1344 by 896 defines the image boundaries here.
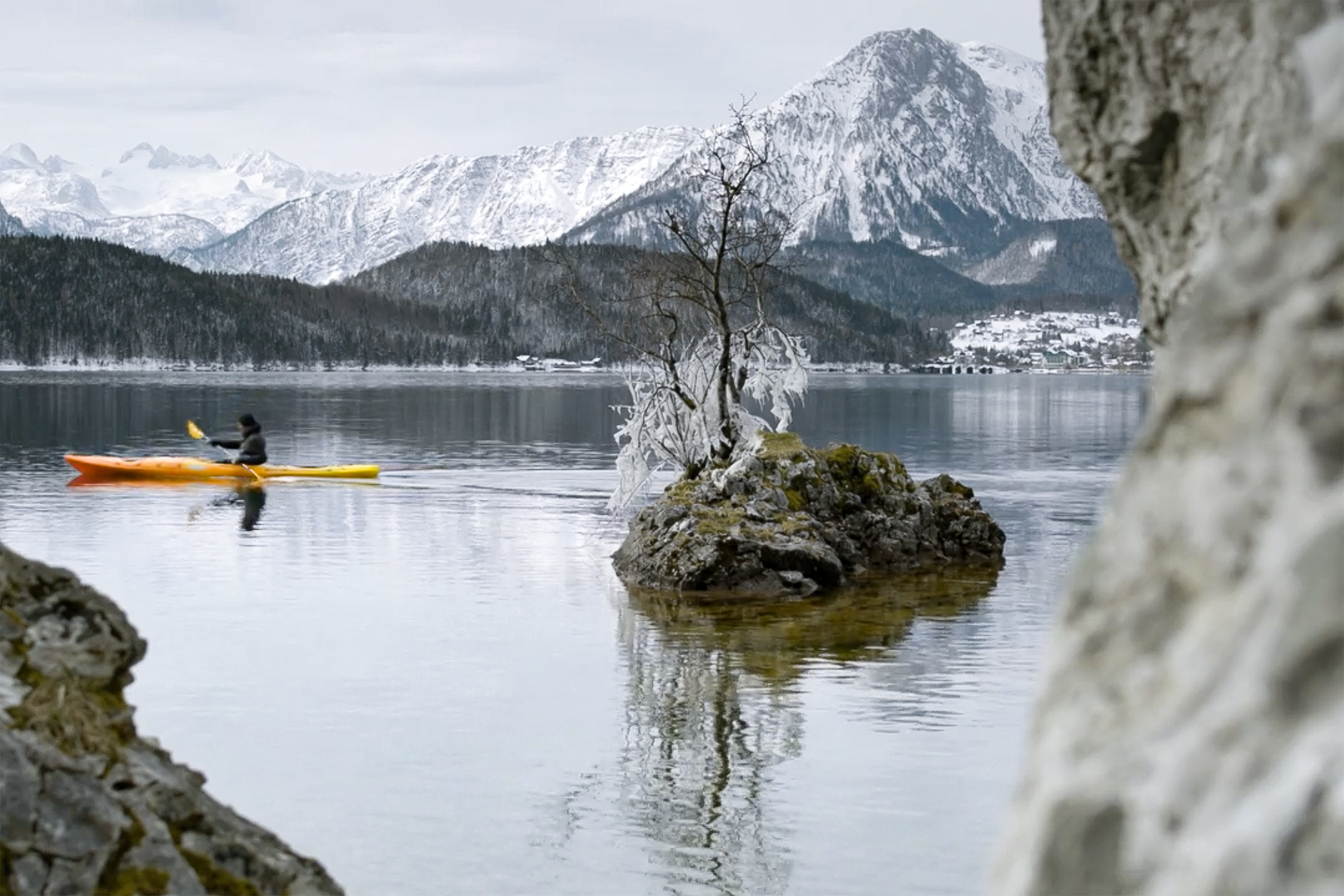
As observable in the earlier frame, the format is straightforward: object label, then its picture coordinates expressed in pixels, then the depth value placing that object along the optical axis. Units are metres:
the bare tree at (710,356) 30.25
